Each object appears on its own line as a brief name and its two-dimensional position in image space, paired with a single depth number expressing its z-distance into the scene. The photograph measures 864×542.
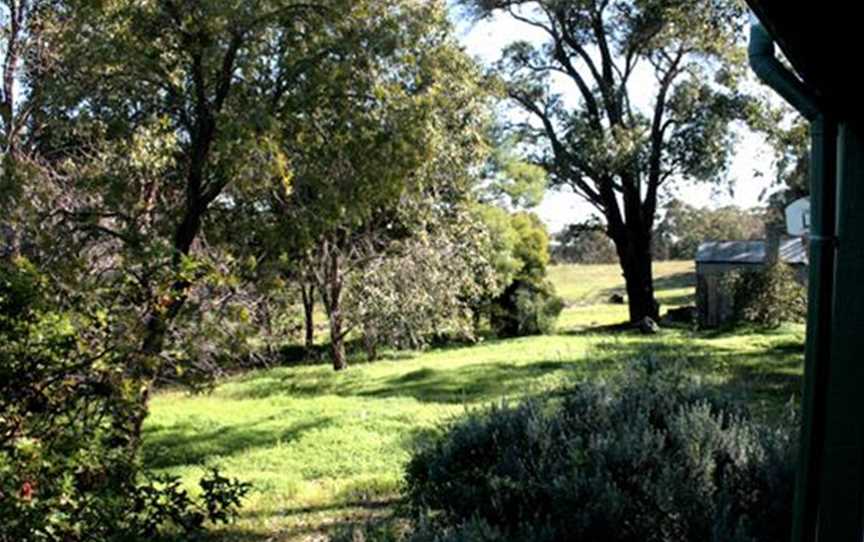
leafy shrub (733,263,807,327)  18.47
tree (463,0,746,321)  20.95
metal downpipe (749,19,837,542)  2.53
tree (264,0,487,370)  7.20
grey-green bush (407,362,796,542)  3.90
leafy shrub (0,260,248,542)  3.67
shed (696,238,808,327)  20.66
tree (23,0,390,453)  6.75
